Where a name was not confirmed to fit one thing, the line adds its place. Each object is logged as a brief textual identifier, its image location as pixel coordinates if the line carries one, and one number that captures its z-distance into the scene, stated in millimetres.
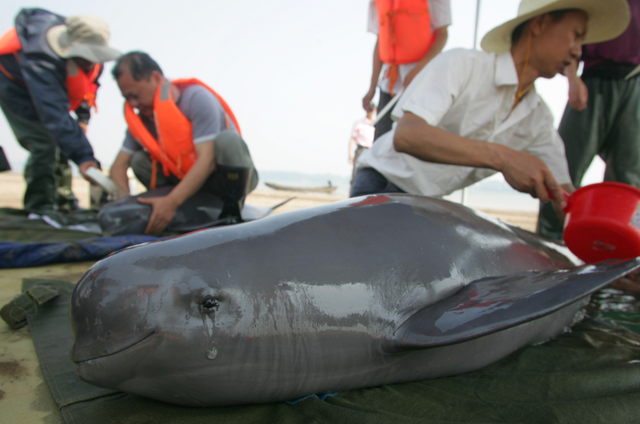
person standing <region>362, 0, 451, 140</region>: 3697
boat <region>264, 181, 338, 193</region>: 18966
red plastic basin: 1740
